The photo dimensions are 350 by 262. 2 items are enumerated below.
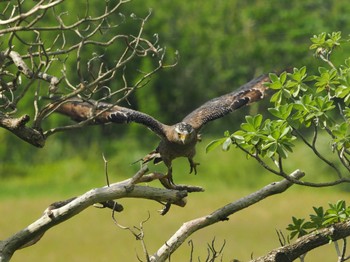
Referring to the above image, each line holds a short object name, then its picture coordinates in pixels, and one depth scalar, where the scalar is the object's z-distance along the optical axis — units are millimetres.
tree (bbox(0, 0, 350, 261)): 15117
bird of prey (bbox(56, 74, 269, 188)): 22453
